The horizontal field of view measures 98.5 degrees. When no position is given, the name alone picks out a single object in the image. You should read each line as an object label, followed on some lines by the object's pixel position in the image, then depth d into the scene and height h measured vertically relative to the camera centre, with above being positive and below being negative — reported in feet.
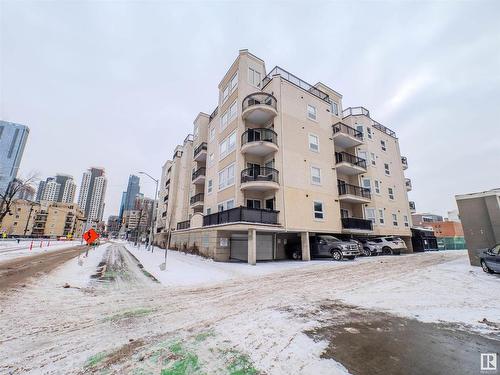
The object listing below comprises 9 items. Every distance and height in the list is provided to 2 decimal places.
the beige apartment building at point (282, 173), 60.85 +22.74
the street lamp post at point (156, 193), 96.30 +19.52
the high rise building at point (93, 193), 583.17 +116.18
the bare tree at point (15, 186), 112.05 +25.72
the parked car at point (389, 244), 75.72 -1.26
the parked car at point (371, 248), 73.07 -2.65
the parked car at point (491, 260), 34.09 -2.83
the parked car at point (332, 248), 56.44 -2.14
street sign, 48.39 -0.03
